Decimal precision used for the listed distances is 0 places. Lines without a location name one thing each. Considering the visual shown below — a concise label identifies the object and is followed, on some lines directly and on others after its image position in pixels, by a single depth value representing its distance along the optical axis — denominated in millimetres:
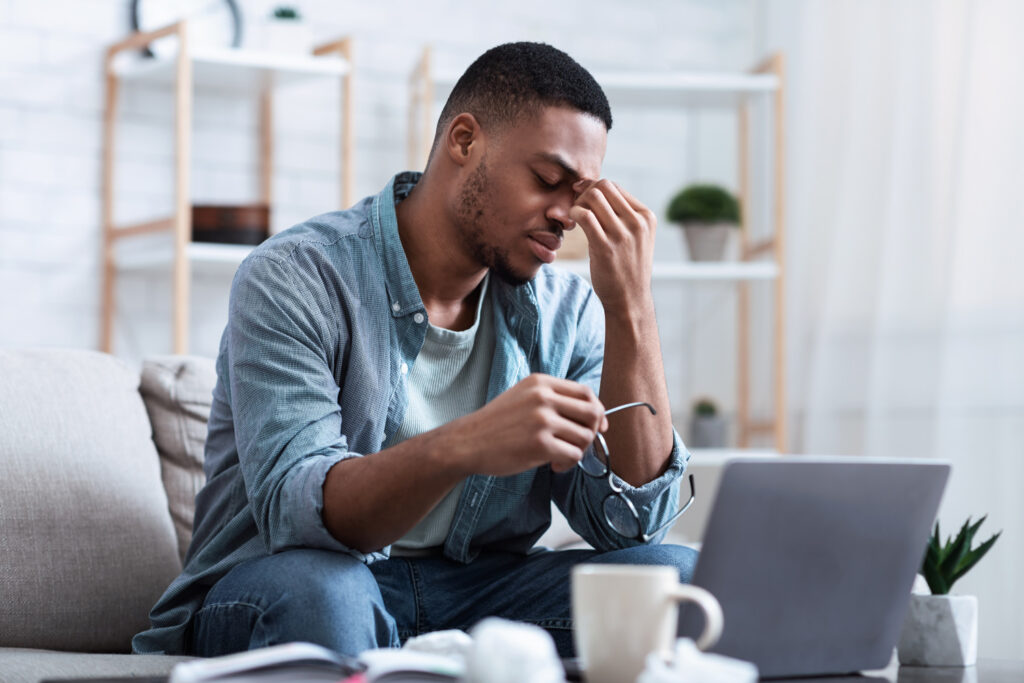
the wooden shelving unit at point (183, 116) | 4104
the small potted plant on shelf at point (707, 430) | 4477
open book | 2409
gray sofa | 3106
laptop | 2545
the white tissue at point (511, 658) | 2391
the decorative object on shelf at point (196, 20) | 4277
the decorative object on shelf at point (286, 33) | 4278
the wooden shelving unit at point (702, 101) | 4379
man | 2816
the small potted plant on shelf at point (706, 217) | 4419
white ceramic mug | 2418
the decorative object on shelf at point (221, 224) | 4170
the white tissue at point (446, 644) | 2560
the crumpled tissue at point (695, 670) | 2308
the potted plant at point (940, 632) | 2866
